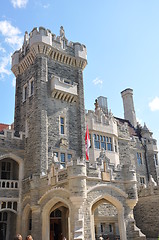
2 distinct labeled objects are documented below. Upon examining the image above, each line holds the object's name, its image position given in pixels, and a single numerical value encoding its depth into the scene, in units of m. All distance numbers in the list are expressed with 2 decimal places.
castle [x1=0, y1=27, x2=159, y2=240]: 16.55
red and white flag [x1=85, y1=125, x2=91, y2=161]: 21.95
